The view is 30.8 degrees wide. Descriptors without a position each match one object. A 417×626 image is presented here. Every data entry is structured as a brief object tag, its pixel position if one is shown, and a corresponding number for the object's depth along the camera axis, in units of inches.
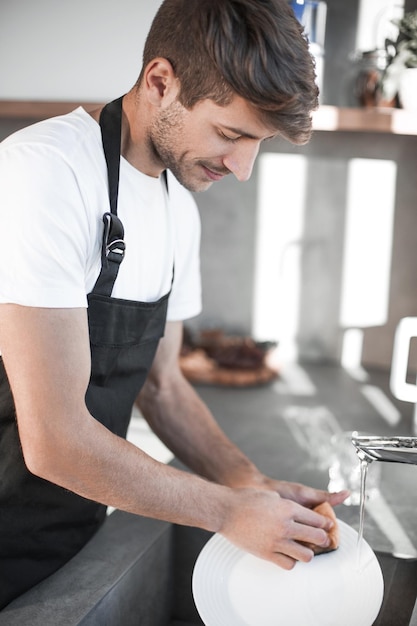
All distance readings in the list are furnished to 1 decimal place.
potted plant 79.7
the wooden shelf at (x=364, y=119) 81.3
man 38.6
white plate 42.7
